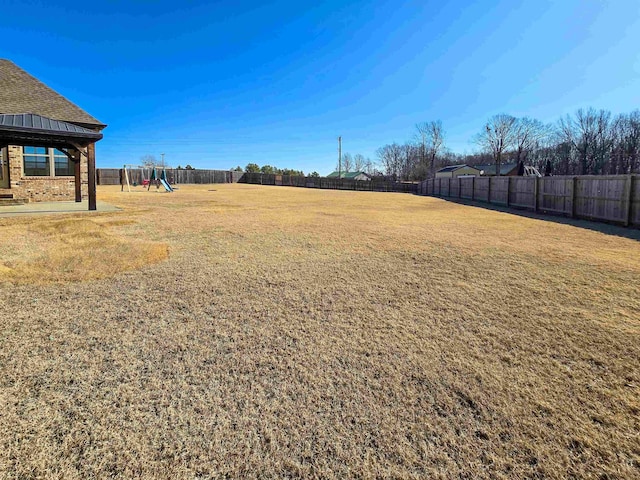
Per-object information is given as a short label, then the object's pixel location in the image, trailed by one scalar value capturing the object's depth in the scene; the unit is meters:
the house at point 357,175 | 77.56
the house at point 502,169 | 51.19
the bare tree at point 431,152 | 63.38
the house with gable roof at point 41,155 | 11.96
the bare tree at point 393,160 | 76.00
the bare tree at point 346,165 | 94.25
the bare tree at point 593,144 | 52.28
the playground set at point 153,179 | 26.41
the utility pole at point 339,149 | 56.25
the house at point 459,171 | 53.09
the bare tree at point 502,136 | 57.62
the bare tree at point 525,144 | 57.88
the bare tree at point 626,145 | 48.81
